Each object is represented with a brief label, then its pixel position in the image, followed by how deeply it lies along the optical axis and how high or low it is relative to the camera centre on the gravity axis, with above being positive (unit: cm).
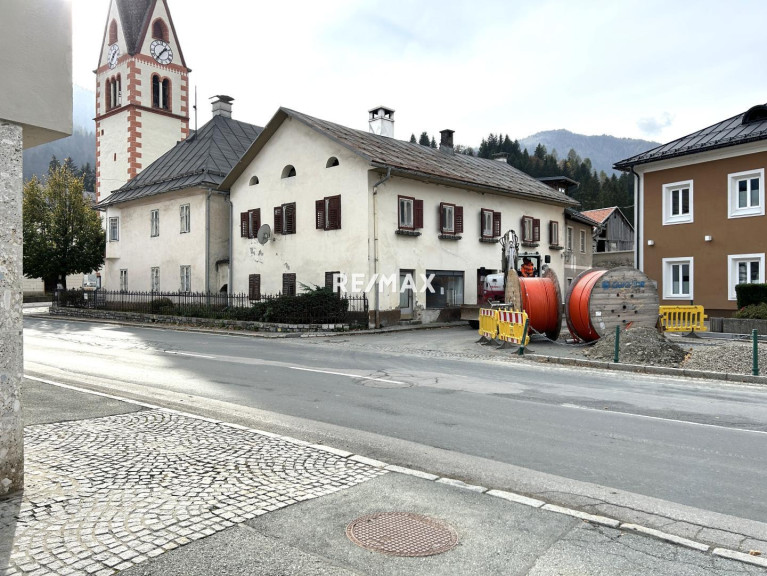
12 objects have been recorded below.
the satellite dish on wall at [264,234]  2866 +267
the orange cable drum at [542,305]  1867 -58
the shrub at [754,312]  1881 -88
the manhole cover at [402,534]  394 -174
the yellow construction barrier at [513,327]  1614 -117
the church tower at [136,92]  4553 +1591
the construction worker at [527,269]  2448 +73
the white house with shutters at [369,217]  2483 +334
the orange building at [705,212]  2259 +299
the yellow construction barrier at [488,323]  1825 -114
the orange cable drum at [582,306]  1715 -59
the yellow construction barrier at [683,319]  1969 -114
